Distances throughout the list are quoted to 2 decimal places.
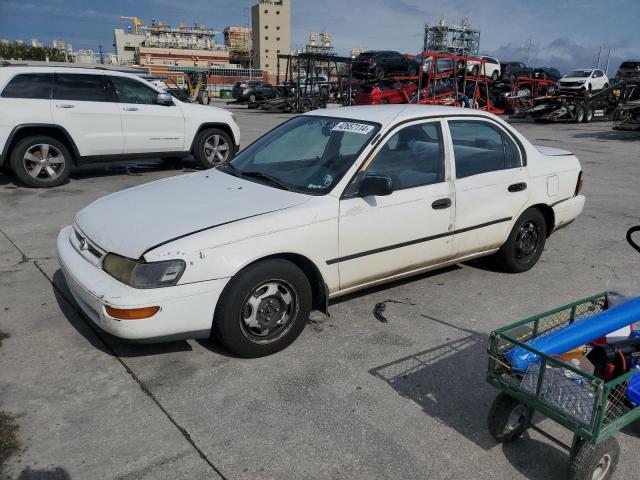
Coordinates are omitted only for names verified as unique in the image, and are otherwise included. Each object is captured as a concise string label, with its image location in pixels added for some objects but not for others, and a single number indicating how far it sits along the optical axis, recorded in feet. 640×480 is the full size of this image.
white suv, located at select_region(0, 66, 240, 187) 25.44
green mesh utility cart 7.30
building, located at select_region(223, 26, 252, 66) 433.48
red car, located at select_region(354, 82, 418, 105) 71.35
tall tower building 400.67
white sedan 10.28
